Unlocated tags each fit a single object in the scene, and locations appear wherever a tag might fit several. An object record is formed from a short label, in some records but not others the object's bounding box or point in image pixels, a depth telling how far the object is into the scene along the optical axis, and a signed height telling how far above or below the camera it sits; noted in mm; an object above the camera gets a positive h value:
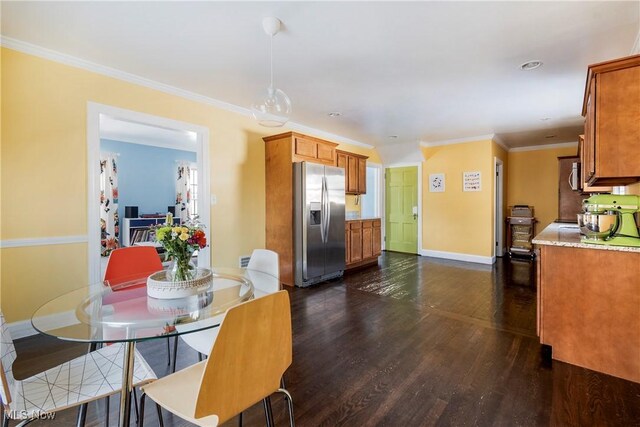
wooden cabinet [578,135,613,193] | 3596 +232
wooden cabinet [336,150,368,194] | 5450 +774
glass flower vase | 1733 -360
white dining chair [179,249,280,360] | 1732 -507
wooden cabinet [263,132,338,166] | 4242 +943
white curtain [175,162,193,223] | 7707 +530
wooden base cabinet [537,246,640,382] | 2021 -729
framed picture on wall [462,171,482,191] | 5930 +563
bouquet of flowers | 1678 -188
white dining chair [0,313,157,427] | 1100 -734
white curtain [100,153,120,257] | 6395 +191
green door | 6941 +2
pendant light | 2332 +825
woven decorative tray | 1652 -434
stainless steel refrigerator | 4227 -185
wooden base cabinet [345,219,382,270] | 5254 -606
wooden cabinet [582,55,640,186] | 1950 +606
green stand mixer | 2113 -95
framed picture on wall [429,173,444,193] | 6469 +583
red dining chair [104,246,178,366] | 2137 -415
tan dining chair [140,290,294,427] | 1001 -584
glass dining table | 1235 -503
